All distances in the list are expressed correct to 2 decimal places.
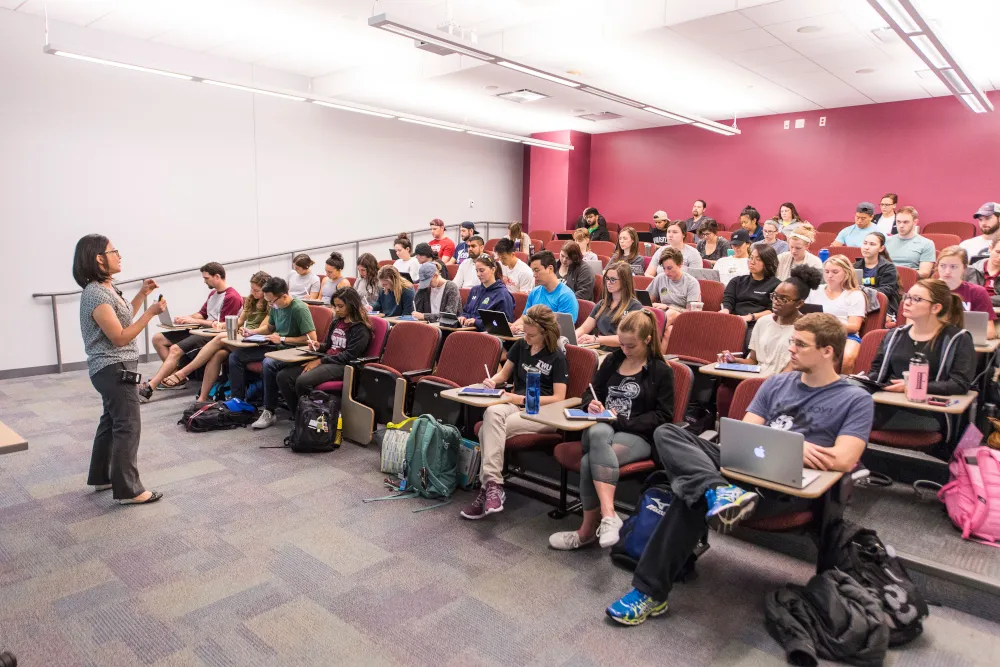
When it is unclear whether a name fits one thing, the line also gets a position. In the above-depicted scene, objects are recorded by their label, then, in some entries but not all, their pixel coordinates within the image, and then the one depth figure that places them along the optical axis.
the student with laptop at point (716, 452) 2.49
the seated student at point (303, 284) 7.50
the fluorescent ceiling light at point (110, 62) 5.76
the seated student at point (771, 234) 7.35
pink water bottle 3.12
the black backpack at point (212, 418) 5.05
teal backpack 3.79
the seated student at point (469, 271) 7.17
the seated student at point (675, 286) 5.43
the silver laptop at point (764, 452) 2.29
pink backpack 2.95
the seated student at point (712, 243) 7.62
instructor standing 3.42
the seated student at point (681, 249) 6.86
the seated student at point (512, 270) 6.50
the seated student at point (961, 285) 4.34
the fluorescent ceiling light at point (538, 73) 6.01
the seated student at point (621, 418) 3.08
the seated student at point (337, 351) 4.86
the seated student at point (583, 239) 8.56
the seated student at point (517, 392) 3.54
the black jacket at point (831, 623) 2.29
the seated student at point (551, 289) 5.16
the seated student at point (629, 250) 6.87
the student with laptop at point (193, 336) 6.14
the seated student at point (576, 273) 6.22
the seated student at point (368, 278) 6.66
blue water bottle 3.27
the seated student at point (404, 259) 7.96
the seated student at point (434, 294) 6.14
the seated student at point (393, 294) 6.12
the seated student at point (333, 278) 6.84
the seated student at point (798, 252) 5.62
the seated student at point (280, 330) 5.45
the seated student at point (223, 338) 5.78
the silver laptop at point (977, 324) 3.87
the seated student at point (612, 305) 4.67
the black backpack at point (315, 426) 4.56
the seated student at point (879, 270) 5.24
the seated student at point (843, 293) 4.41
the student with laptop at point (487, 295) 5.52
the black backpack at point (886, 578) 2.40
